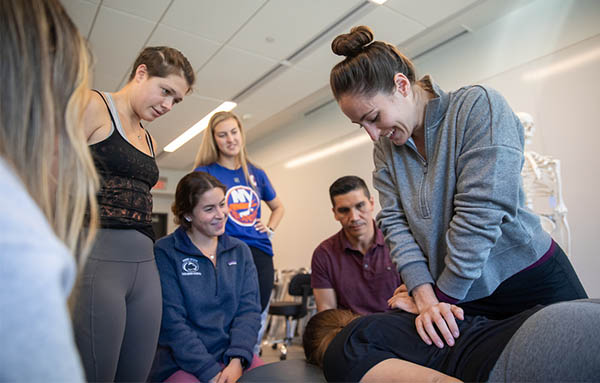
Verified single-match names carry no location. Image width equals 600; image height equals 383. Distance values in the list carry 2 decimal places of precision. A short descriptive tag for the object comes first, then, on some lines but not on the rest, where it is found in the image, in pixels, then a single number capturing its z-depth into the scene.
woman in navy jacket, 1.59
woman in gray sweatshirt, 1.04
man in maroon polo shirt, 2.13
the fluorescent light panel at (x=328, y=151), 5.04
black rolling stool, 4.21
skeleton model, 2.84
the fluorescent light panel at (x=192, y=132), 5.23
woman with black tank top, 1.13
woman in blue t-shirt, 2.36
